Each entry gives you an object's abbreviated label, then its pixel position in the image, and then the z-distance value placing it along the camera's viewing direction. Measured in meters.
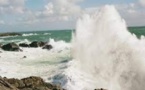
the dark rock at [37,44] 57.39
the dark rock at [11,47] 50.31
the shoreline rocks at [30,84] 16.16
